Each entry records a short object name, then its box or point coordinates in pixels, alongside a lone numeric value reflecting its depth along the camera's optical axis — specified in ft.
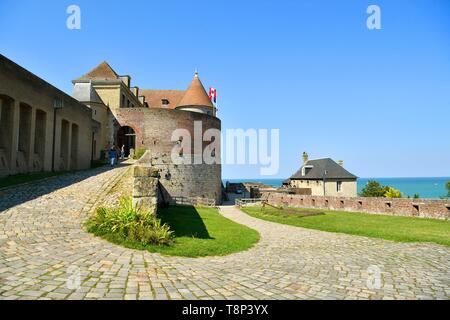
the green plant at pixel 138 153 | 85.58
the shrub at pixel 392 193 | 138.00
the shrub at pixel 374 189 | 146.00
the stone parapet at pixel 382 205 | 50.21
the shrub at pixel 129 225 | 23.32
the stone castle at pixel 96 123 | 45.62
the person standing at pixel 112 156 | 66.90
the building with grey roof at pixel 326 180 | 132.98
